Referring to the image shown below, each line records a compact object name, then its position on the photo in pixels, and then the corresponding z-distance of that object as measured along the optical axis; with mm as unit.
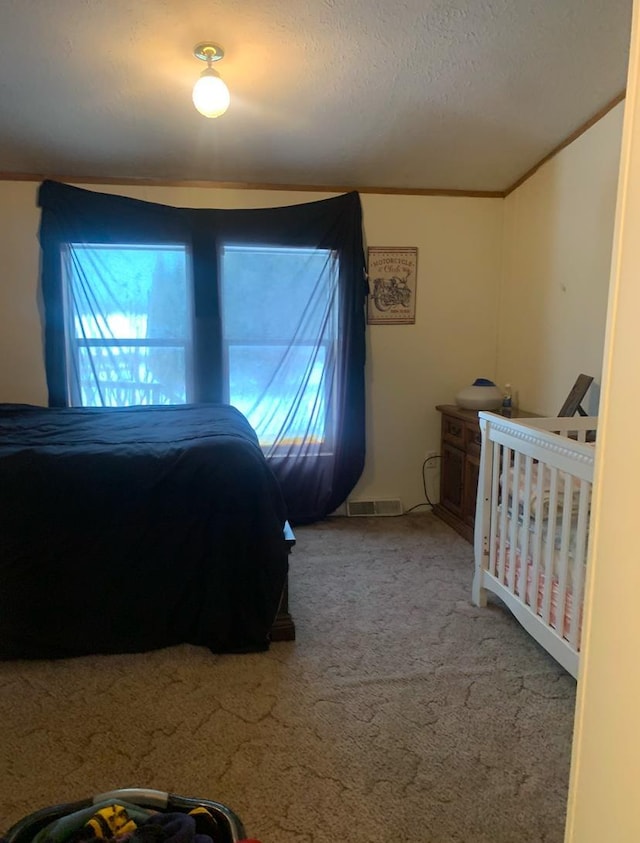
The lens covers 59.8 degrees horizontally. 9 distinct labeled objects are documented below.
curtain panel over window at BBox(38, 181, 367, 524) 3375
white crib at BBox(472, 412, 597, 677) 1829
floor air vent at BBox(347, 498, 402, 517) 3828
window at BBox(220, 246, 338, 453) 3551
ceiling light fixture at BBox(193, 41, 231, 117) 2168
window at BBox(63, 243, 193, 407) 3391
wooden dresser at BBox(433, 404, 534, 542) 3336
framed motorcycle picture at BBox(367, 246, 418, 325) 3688
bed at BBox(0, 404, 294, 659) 2014
